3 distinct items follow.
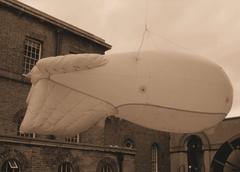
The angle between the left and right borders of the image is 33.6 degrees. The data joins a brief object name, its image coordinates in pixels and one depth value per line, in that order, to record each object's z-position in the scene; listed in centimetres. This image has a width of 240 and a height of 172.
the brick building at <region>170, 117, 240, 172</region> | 2498
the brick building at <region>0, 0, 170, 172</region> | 1410
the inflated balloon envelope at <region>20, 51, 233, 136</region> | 369
